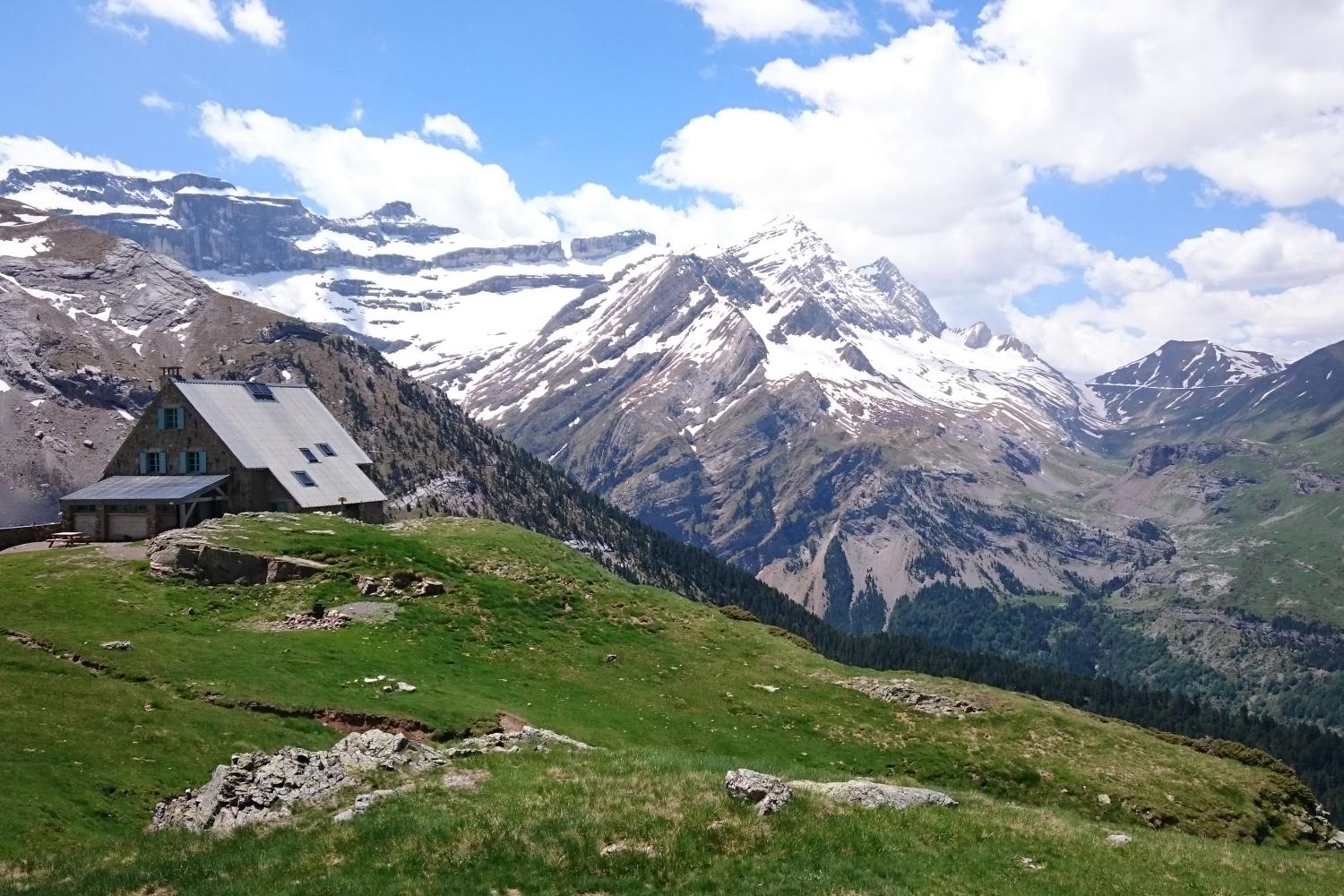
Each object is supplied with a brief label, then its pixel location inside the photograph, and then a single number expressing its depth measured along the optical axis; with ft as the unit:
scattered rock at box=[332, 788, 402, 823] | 84.99
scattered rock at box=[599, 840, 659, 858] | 79.00
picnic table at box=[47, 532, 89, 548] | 201.67
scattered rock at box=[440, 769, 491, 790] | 94.39
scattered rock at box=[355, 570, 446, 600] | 175.13
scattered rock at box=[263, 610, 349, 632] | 158.81
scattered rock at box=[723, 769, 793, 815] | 89.45
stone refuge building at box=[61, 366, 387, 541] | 220.02
